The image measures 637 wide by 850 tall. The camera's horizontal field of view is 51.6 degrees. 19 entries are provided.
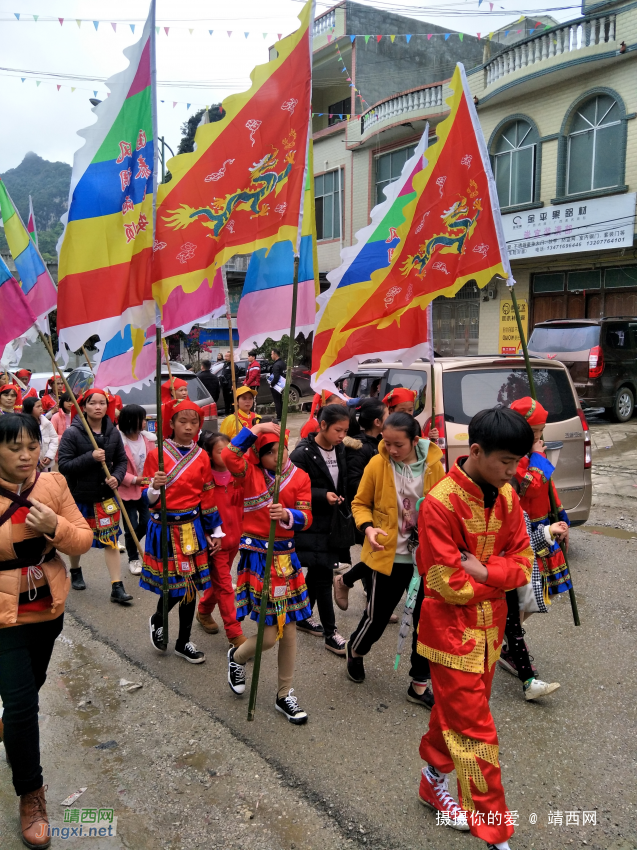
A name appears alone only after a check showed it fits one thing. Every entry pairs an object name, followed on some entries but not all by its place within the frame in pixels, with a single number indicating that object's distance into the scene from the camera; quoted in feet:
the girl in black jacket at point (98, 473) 17.53
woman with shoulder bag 8.63
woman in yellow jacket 11.89
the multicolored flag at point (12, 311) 15.94
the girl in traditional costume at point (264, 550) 11.62
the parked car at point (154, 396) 29.48
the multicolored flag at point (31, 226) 26.32
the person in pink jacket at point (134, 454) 19.48
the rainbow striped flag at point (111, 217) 12.94
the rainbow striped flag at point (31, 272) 17.93
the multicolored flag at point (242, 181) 12.03
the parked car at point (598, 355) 41.09
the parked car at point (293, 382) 58.98
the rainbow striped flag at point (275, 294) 13.16
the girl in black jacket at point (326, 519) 14.15
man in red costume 7.82
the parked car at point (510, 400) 17.53
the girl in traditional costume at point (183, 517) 13.58
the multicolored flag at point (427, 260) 13.12
